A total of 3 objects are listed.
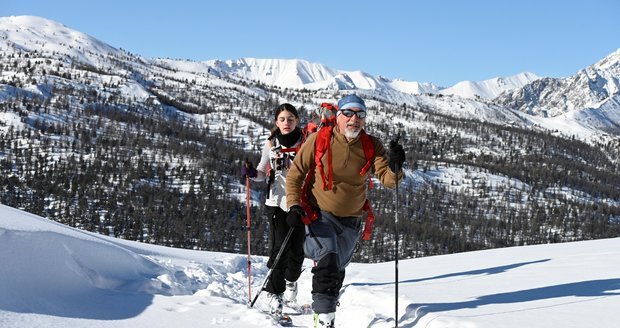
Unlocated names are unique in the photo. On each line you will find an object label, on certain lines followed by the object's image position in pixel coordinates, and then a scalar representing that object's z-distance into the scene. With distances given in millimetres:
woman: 7035
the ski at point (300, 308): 7237
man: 5344
